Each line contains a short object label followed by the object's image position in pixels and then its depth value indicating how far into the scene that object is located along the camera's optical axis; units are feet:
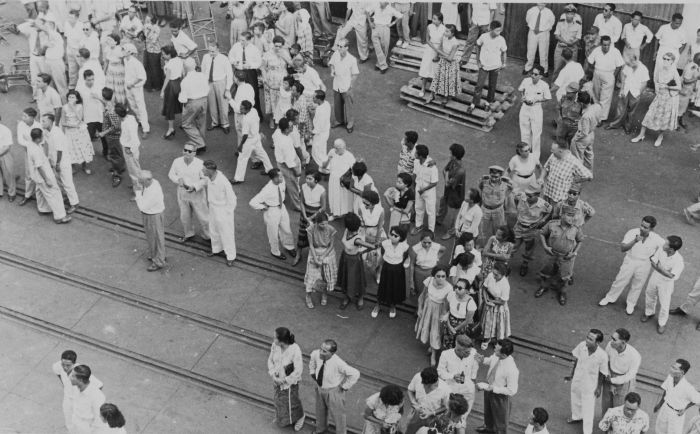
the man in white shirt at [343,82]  54.29
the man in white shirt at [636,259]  42.37
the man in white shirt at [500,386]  35.76
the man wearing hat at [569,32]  56.80
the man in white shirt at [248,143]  50.08
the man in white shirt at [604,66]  54.49
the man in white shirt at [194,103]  52.37
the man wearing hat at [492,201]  44.34
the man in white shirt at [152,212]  44.57
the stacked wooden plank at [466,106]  56.08
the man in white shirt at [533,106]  51.39
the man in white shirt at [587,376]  37.11
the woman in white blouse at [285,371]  36.11
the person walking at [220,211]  44.91
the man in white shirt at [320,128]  50.62
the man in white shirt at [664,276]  41.83
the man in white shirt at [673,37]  55.01
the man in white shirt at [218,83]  53.67
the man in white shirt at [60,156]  48.26
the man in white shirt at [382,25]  59.77
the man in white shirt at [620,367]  36.58
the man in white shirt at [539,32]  58.13
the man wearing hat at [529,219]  44.47
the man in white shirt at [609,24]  56.03
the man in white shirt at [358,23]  60.29
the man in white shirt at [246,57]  55.11
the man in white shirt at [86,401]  34.68
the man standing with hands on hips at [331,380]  35.94
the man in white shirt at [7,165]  50.19
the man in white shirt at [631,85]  54.65
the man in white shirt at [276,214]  44.65
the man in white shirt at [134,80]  53.83
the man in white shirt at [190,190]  45.73
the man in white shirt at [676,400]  35.94
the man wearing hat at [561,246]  42.83
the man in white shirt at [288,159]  48.03
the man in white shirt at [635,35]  55.52
